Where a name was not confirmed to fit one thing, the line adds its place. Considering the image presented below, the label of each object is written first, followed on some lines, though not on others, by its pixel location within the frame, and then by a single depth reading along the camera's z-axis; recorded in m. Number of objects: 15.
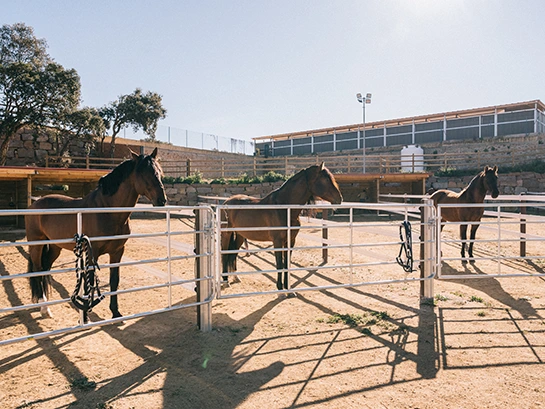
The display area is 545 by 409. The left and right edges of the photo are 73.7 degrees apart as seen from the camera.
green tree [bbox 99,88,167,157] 25.73
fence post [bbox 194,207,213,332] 3.66
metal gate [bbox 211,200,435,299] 4.47
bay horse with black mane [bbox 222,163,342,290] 5.36
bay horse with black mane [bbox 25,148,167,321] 4.08
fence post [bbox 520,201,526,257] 7.28
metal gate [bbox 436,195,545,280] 5.34
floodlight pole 24.38
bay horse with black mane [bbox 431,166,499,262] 7.51
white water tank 29.71
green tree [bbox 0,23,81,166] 17.08
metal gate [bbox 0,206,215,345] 2.87
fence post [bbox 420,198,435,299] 4.61
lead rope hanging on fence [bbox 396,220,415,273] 4.52
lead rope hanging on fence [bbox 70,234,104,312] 2.87
